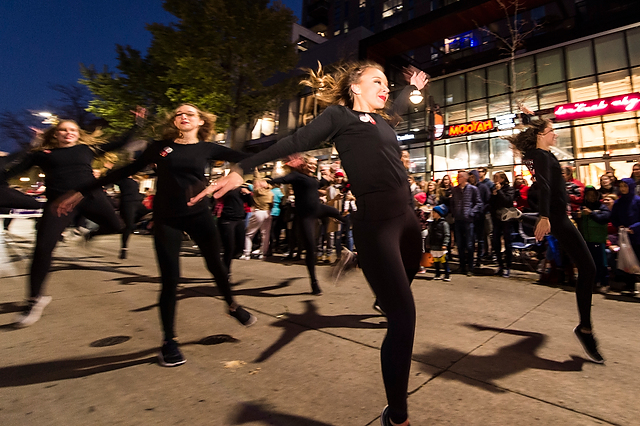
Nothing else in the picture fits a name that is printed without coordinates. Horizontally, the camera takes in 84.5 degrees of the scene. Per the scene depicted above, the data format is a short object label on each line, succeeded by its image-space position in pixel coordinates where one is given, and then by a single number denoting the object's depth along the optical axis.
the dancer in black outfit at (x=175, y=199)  2.50
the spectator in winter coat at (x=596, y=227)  5.25
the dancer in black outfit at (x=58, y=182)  3.30
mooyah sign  16.98
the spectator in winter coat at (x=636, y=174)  5.58
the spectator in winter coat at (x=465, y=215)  6.48
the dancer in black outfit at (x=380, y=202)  1.56
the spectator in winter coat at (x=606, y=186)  5.82
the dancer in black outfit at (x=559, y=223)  2.64
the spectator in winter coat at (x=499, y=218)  6.27
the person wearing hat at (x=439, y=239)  5.79
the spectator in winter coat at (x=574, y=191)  5.91
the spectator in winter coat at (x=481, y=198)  6.91
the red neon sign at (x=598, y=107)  13.88
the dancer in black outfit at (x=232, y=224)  5.03
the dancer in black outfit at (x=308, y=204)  4.61
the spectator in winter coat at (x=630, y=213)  4.96
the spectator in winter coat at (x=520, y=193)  6.92
